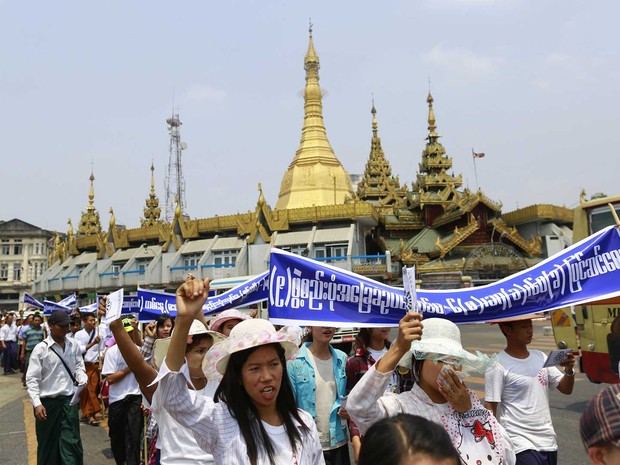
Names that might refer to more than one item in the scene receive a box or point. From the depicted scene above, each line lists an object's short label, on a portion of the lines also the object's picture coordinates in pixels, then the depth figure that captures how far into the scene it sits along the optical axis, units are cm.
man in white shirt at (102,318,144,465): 546
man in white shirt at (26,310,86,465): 495
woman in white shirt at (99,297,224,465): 283
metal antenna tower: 5662
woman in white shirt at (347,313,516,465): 226
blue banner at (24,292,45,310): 1620
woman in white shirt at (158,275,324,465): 212
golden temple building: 3012
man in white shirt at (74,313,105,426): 825
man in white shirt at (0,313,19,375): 1625
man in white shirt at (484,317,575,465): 340
